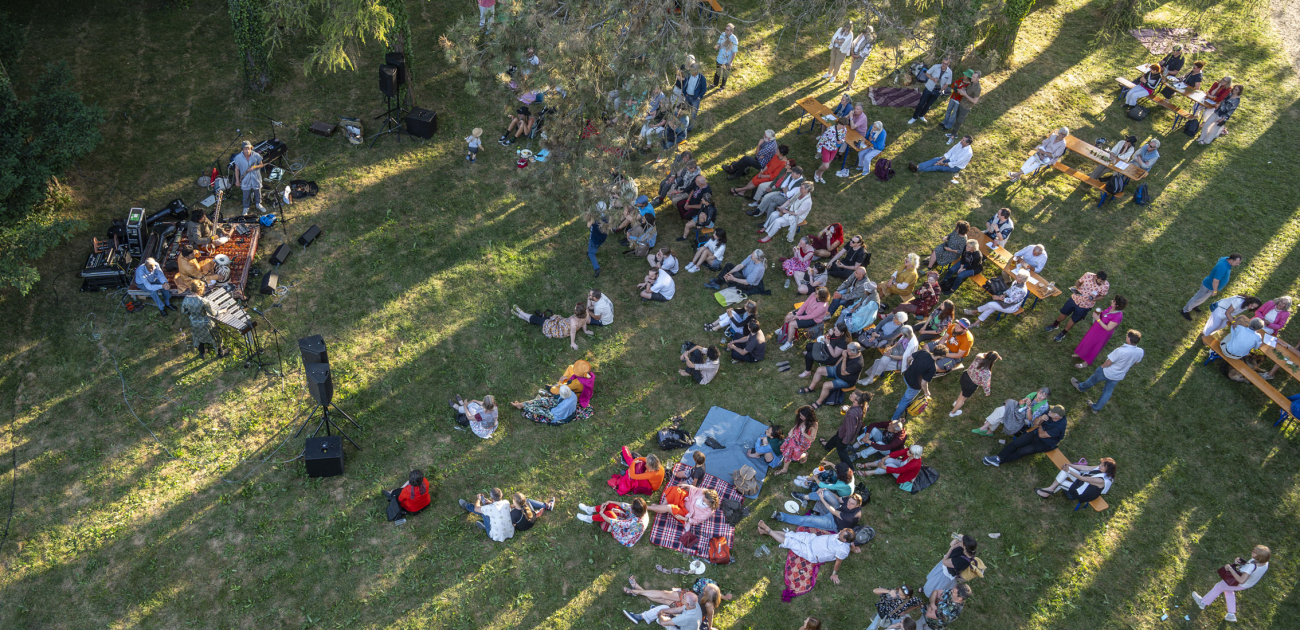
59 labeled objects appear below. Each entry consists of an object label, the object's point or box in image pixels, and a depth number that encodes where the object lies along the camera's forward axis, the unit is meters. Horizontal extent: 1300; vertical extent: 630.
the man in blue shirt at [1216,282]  14.37
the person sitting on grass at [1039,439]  11.94
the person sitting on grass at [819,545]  10.67
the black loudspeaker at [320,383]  11.16
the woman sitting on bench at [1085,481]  11.56
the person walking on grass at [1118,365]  12.62
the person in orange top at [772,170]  16.47
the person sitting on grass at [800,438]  11.58
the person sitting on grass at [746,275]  14.48
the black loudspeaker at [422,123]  16.92
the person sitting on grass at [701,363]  12.96
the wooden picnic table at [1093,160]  17.12
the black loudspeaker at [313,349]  11.06
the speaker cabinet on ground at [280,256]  14.40
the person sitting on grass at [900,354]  12.92
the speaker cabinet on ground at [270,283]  13.88
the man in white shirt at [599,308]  13.62
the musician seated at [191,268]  13.43
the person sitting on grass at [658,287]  14.45
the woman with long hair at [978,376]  12.61
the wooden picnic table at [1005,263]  14.68
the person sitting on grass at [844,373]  12.54
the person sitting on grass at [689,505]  11.20
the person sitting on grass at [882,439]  11.90
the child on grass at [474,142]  16.64
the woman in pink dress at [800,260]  14.95
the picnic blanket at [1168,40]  21.12
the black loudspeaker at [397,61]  16.72
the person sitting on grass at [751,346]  13.42
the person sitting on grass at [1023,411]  12.23
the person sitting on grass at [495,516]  10.88
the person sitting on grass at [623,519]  10.98
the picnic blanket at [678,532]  11.12
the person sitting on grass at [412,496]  10.95
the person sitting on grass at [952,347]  13.26
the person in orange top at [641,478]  11.45
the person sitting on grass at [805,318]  13.56
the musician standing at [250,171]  15.05
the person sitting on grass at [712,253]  14.84
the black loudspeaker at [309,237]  14.83
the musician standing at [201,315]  12.52
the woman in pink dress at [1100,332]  13.28
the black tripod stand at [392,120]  17.25
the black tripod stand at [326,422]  11.67
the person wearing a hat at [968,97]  18.03
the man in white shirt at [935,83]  18.55
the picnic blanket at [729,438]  12.08
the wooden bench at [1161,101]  19.07
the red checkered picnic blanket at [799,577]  10.68
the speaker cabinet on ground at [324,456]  11.33
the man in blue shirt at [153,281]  13.04
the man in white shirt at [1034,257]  14.77
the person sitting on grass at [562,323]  13.54
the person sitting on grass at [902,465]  11.80
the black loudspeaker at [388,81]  16.27
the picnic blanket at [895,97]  19.09
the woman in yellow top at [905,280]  14.21
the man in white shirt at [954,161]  17.31
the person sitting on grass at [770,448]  11.99
